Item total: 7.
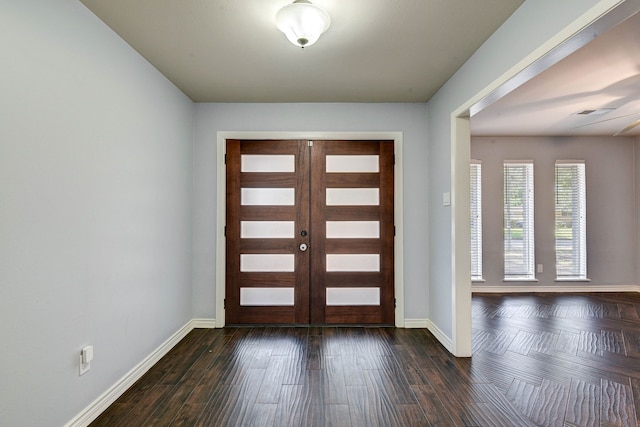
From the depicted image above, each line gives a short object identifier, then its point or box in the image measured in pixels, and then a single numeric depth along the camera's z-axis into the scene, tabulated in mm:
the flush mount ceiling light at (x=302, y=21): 1934
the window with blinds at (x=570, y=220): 5578
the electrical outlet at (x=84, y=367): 1958
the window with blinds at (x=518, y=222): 5562
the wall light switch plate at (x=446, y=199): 3105
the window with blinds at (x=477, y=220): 5559
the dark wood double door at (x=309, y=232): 3779
